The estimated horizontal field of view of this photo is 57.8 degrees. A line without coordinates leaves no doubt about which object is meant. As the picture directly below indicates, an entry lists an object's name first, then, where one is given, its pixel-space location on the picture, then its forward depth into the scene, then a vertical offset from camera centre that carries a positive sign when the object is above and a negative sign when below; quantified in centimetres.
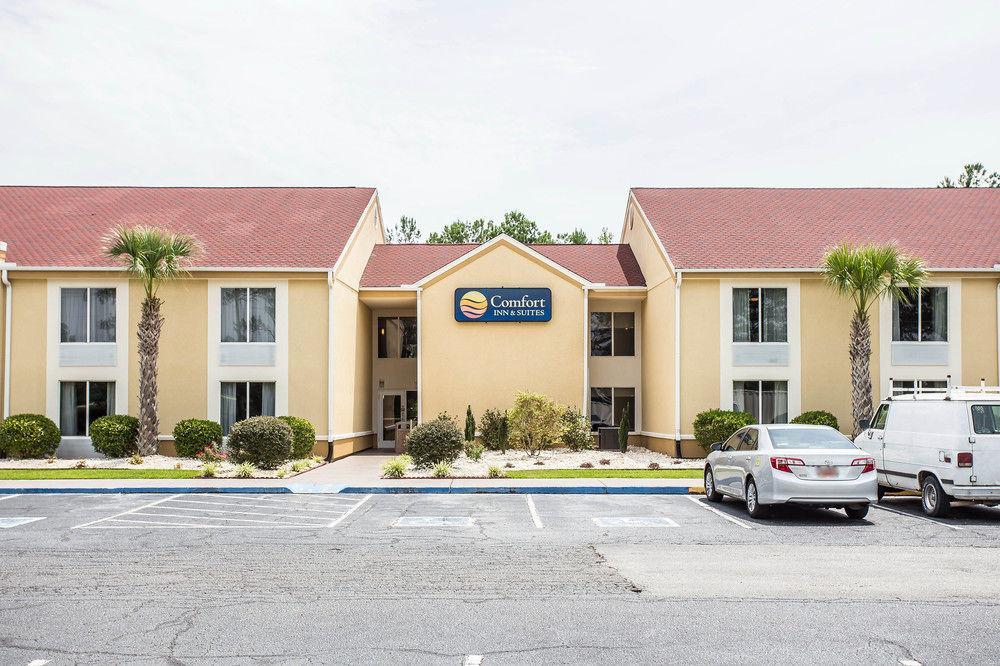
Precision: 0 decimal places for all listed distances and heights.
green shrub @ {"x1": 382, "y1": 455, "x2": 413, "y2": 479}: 2008 -262
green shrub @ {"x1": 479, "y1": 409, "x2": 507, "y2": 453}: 2716 -237
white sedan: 1366 -183
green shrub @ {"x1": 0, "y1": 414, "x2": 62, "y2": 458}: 2439 -230
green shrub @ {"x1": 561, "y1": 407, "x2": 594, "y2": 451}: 2664 -240
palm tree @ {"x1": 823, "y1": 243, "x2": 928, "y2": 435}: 2381 +190
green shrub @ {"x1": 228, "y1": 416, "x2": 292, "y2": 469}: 2158 -219
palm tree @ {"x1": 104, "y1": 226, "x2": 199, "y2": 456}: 2436 +208
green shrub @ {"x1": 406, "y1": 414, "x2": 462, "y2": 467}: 2123 -219
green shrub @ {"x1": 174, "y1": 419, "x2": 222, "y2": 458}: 2441 -231
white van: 1396 -154
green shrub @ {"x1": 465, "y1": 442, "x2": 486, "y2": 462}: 2412 -268
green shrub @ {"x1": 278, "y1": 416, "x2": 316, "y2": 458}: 2394 -225
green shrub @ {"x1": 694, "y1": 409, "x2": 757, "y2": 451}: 2430 -197
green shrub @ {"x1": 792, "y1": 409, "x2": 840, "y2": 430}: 2412 -180
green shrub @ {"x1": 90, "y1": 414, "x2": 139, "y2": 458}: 2448 -228
